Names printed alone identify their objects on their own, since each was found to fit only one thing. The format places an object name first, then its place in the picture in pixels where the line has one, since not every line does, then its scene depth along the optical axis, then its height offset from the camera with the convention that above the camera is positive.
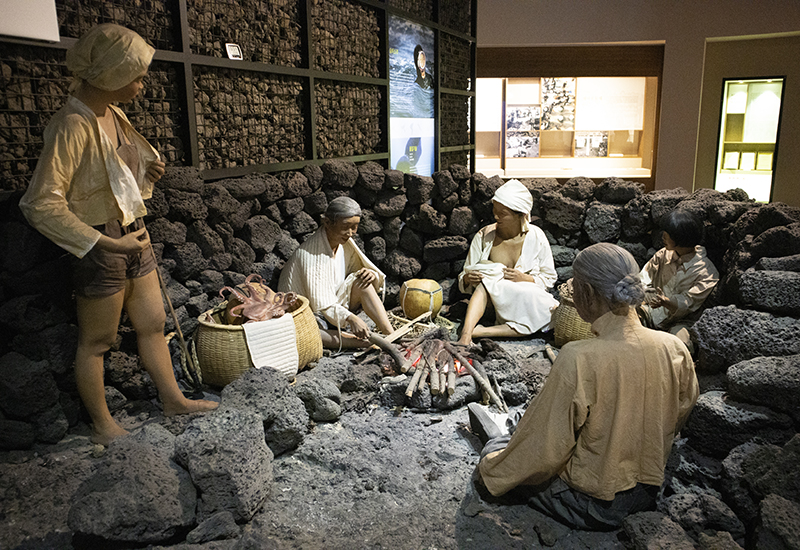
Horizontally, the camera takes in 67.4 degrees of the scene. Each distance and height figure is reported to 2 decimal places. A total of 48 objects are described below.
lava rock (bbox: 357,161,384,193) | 5.78 -0.26
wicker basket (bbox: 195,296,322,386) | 4.01 -1.33
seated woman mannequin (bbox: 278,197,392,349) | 4.90 -1.02
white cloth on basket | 4.02 -1.30
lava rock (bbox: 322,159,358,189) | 5.46 -0.22
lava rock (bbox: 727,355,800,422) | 2.88 -1.13
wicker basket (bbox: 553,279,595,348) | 5.11 -1.48
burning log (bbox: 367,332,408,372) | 4.57 -1.53
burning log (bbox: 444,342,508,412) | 4.09 -1.60
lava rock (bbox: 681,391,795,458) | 2.95 -1.36
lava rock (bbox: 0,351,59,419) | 3.31 -1.29
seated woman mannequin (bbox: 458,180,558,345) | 5.47 -1.16
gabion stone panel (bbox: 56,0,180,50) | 3.51 +0.81
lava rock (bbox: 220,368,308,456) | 3.32 -1.41
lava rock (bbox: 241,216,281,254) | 4.81 -0.68
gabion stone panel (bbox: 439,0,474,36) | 7.61 +1.72
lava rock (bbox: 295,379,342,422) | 3.84 -1.59
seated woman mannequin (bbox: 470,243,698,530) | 2.45 -1.09
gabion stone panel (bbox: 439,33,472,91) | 7.76 +1.14
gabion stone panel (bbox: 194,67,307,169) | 4.45 +0.25
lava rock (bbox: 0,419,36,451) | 3.33 -1.56
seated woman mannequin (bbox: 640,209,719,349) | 4.67 -1.02
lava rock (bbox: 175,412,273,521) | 2.79 -1.45
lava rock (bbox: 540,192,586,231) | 6.21 -0.64
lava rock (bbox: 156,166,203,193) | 4.07 -0.20
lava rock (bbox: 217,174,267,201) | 4.57 -0.28
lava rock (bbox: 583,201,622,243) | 6.08 -0.74
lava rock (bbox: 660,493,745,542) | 2.66 -1.62
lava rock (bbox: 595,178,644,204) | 5.99 -0.42
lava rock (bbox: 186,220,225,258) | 4.36 -0.64
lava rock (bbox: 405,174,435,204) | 6.12 -0.40
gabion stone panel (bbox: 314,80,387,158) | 5.61 +0.29
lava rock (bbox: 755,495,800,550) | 2.24 -1.41
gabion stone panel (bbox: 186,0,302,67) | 4.32 +0.92
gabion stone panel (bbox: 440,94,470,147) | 7.91 +0.38
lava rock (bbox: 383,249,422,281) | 6.23 -1.19
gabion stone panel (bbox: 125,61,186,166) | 3.99 +0.25
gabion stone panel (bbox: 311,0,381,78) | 5.46 +1.05
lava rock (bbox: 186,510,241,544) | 2.65 -1.67
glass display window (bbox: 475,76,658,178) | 9.11 +0.35
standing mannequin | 3.01 -0.27
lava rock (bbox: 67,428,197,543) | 2.55 -1.49
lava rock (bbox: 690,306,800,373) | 3.41 -1.09
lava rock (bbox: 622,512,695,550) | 2.49 -1.60
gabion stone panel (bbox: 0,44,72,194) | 3.29 +0.27
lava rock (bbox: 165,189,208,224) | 4.12 -0.39
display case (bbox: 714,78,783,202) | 9.02 +0.18
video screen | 6.62 +0.58
